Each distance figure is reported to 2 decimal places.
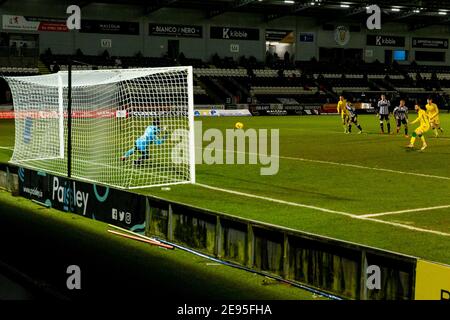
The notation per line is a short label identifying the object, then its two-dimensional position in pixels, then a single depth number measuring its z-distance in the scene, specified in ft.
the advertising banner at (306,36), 200.50
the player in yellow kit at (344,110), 94.84
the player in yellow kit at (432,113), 79.97
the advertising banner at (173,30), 179.01
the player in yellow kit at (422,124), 67.82
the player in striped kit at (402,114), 86.02
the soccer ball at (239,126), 101.00
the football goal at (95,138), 49.47
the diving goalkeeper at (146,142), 53.67
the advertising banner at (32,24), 158.51
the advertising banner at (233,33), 187.93
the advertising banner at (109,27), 169.17
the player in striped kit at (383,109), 90.84
